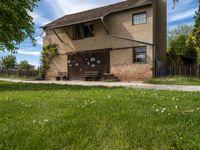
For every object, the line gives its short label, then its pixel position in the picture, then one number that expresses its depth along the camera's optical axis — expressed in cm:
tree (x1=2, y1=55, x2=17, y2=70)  2673
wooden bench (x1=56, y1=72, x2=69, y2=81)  1643
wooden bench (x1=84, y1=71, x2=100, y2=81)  1475
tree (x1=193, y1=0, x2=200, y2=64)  1507
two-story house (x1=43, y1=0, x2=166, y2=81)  1320
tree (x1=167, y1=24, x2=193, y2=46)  3358
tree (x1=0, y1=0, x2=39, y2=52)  892
